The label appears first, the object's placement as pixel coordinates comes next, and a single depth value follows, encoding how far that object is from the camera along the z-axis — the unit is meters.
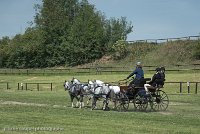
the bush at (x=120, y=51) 85.86
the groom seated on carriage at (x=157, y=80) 22.56
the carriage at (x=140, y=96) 22.55
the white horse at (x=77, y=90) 25.11
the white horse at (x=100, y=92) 23.23
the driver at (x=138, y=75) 22.69
